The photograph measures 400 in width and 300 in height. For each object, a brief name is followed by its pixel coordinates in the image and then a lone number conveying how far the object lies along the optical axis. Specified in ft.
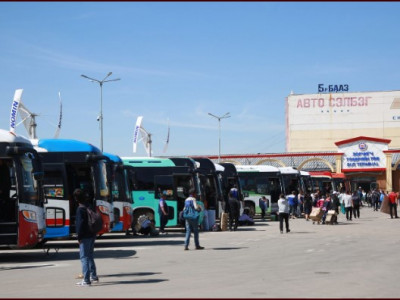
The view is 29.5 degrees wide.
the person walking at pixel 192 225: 71.97
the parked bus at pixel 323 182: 222.28
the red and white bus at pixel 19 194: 60.85
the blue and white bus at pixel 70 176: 76.74
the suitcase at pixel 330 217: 127.13
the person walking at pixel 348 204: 143.84
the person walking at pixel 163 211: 100.68
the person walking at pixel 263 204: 154.10
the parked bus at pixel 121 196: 92.07
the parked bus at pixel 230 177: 133.90
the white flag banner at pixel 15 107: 175.40
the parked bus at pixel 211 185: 115.75
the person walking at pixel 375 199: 204.74
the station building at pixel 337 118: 352.49
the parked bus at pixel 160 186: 105.40
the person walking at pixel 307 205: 149.69
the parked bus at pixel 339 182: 244.11
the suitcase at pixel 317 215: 129.08
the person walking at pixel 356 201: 149.28
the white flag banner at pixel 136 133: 232.73
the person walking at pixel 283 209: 98.99
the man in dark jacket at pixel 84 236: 44.39
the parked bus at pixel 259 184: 156.04
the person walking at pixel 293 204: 152.46
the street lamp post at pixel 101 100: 178.11
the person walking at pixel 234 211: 109.19
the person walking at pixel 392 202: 147.13
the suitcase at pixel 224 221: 108.74
